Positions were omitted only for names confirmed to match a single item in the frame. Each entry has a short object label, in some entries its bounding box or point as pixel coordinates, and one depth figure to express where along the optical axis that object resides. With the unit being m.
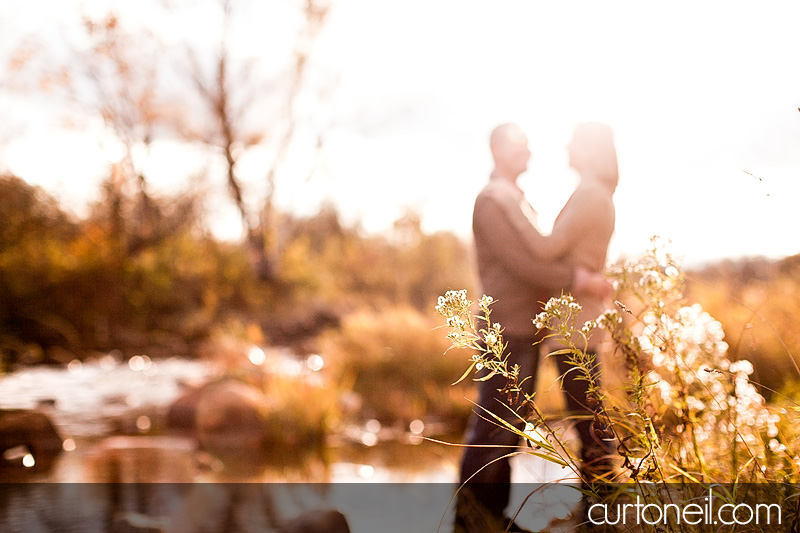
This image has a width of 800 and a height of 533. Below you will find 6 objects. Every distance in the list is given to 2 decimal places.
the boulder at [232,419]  4.85
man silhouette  2.06
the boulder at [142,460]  3.98
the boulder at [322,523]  2.47
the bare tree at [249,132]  11.38
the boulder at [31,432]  4.47
